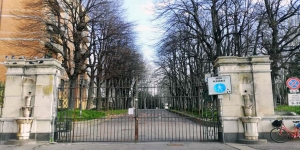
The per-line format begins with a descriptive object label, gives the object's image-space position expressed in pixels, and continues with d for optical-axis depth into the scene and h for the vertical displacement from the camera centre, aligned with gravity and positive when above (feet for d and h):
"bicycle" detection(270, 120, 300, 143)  35.17 -5.26
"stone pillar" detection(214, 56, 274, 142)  35.78 +0.91
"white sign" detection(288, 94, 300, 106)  34.30 -0.42
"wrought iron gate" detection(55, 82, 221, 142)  38.13 -4.36
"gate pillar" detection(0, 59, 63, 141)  36.11 +0.53
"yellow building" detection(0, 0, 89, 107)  70.59 +21.34
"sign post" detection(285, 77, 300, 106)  33.71 +0.83
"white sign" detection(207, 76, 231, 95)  35.91 +1.66
